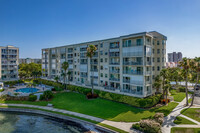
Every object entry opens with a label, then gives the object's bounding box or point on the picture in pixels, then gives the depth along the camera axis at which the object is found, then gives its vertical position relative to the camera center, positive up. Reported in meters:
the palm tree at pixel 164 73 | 34.54 -1.80
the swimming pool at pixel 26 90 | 54.12 -9.97
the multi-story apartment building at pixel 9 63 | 67.88 +2.07
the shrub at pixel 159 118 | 22.86 -9.41
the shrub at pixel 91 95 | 39.72 -9.03
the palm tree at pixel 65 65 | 51.65 +0.62
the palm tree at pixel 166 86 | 33.13 -5.10
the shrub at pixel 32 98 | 38.19 -9.32
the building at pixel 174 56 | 180.50 +14.81
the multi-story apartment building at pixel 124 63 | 34.09 +1.04
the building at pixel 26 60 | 190.68 +10.08
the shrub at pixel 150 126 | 19.99 -9.60
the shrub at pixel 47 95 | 39.07 -8.64
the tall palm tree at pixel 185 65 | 32.18 +0.34
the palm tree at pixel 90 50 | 41.09 +5.30
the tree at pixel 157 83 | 35.53 -4.58
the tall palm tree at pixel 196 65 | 31.61 +0.32
